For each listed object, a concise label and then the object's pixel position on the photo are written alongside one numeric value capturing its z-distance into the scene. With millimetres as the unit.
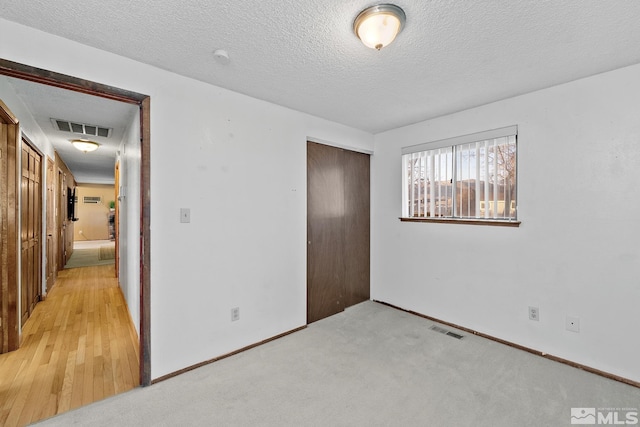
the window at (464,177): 2742
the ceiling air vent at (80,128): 3357
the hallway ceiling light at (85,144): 4125
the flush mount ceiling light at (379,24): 1460
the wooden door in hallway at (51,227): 4411
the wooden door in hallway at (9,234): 2443
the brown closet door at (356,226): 3707
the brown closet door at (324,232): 3258
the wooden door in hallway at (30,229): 2895
